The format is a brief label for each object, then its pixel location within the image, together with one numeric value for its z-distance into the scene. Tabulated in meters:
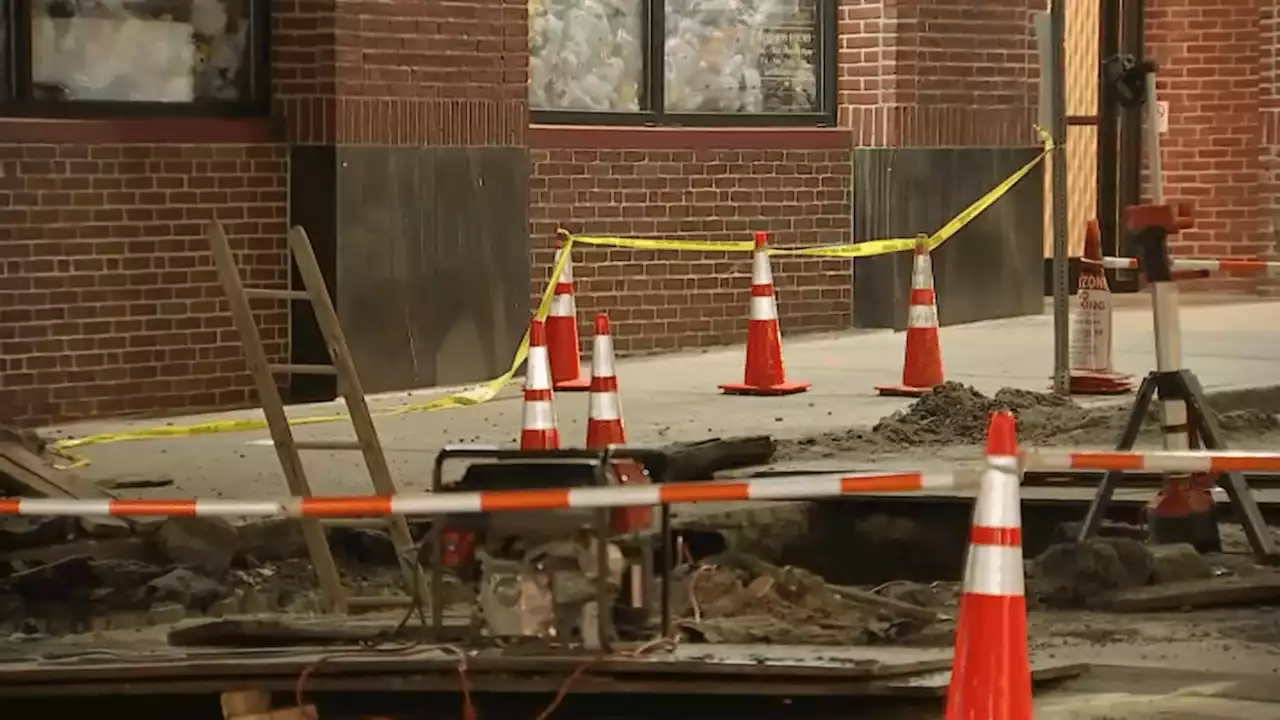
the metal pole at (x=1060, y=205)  21.94
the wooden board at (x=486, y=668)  11.63
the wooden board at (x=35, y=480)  16.86
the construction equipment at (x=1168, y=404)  15.46
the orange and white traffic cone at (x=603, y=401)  19.05
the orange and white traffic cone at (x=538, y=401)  18.44
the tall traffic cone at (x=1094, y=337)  23.51
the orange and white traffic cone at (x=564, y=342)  24.18
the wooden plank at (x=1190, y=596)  14.61
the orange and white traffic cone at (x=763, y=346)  23.98
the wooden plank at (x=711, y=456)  17.87
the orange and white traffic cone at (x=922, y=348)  23.58
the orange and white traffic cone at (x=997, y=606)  10.32
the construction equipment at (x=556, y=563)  12.00
